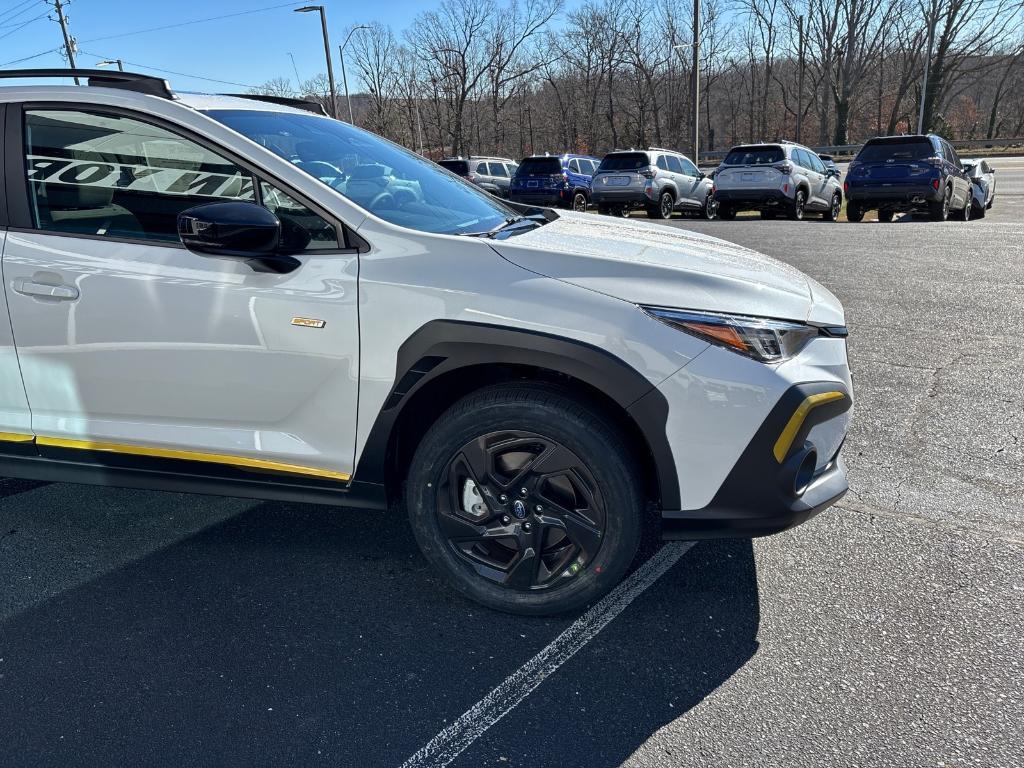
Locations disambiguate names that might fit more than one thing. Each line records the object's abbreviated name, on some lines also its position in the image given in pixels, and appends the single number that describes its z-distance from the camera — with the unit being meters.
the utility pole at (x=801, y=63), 56.09
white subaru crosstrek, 2.33
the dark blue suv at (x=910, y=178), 14.51
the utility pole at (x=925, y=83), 44.23
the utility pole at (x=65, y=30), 43.56
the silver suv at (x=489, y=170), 22.50
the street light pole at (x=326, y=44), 29.97
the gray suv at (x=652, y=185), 17.53
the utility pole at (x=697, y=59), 23.34
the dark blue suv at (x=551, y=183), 20.98
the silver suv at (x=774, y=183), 16.22
